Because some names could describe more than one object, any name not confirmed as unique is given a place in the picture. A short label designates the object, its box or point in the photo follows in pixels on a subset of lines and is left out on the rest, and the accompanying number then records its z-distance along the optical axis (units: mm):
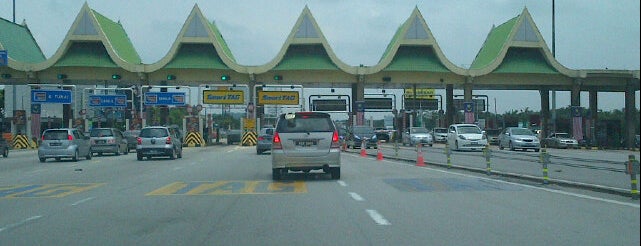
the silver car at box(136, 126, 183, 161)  32125
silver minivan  17953
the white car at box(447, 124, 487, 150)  38312
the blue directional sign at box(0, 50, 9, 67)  43953
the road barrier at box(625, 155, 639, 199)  12320
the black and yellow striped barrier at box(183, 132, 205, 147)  58156
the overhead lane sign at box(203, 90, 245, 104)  58312
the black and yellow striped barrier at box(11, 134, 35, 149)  55906
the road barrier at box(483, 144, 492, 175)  20359
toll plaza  57438
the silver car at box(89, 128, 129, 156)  38219
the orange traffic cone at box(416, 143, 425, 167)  25891
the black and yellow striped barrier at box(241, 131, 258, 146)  57406
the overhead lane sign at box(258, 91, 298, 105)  57938
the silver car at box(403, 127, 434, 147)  52816
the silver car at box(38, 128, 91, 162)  31328
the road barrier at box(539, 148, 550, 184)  17234
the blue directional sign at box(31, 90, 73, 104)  55000
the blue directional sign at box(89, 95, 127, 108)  58531
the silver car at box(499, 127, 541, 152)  38966
